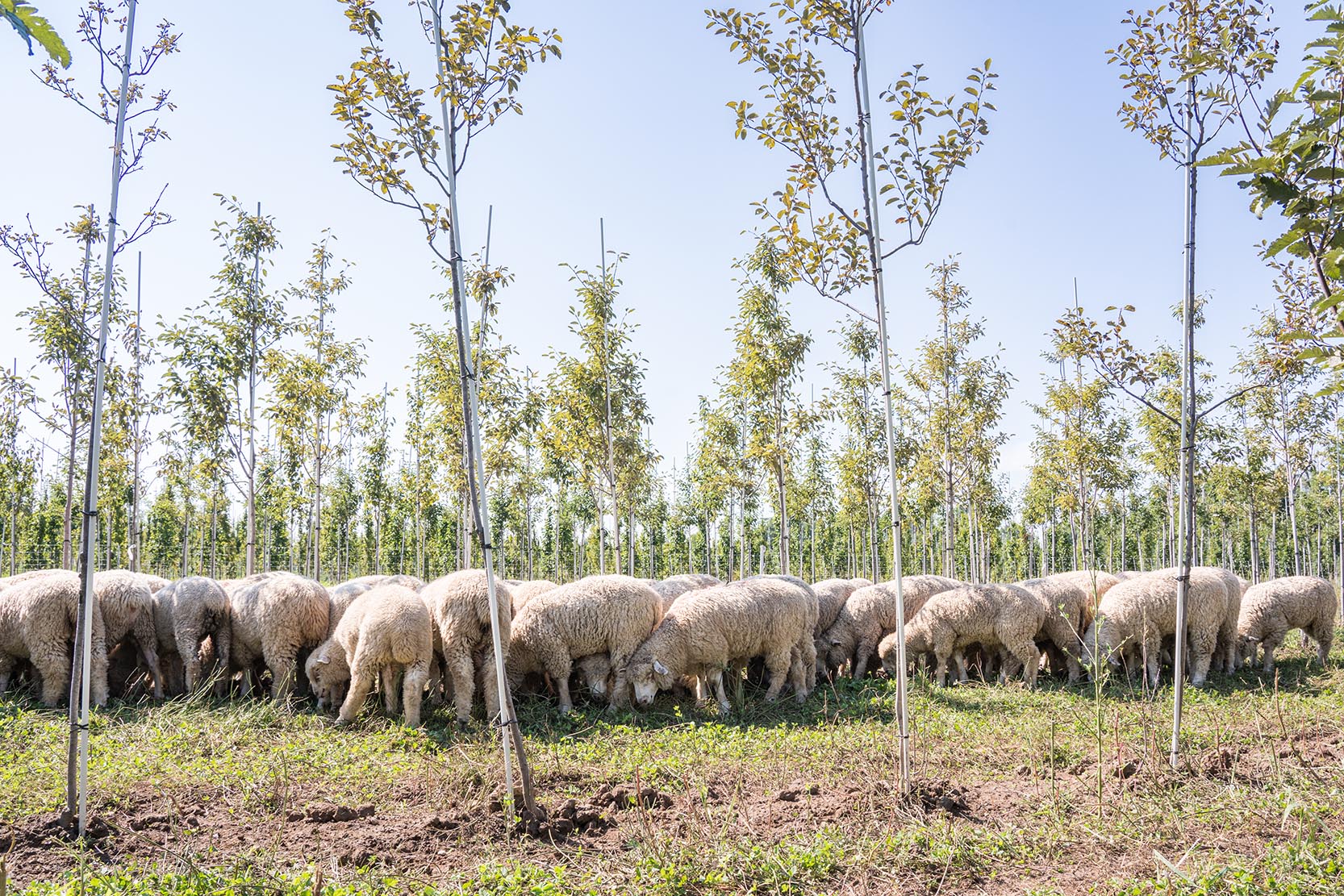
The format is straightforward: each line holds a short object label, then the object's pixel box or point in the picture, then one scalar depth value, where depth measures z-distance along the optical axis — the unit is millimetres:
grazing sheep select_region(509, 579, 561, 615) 11844
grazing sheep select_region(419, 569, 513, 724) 9523
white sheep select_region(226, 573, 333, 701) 10469
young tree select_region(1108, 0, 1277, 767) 6102
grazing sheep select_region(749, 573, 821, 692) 11789
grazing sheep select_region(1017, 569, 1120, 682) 12594
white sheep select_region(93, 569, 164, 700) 10656
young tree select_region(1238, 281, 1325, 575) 22719
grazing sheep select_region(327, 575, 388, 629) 11258
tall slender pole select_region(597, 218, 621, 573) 17359
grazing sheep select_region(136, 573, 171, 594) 11859
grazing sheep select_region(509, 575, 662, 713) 10438
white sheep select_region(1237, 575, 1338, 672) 13102
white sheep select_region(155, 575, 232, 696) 10773
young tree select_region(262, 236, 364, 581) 16094
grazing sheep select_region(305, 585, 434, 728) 9117
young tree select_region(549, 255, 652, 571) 17500
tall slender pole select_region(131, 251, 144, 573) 16453
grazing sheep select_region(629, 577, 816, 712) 10555
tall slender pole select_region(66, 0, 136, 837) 5191
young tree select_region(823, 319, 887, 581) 21328
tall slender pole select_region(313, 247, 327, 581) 17156
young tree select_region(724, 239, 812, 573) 17750
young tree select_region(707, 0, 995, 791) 6168
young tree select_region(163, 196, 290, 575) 14234
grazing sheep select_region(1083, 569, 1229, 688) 11953
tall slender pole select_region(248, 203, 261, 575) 14469
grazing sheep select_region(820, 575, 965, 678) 13375
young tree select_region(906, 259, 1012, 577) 21031
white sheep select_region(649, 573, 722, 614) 13508
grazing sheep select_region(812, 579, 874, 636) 13852
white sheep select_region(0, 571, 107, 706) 10055
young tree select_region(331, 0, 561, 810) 5770
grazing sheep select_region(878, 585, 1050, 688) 12070
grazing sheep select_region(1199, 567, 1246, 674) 12625
